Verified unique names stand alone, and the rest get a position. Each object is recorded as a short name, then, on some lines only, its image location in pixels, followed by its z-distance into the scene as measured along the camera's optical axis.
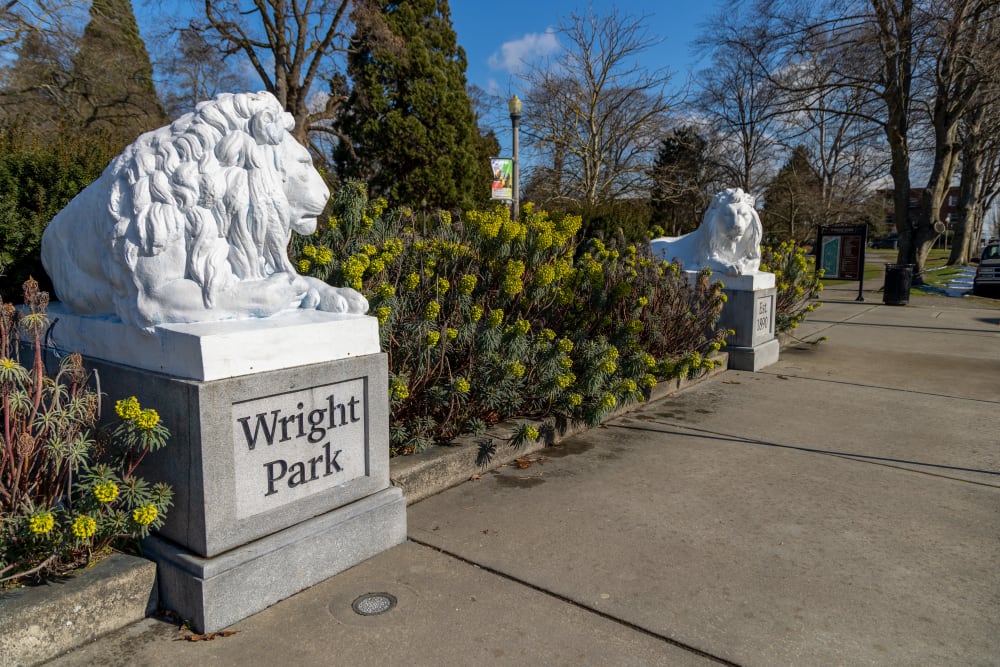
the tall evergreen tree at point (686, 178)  32.25
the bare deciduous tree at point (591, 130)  24.55
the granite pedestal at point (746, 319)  7.72
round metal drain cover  2.69
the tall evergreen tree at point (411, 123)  18.17
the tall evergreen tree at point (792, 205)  34.28
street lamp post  15.37
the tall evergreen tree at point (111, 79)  19.13
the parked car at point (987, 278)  18.77
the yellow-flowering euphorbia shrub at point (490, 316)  4.24
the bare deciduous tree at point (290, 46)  20.06
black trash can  15.52
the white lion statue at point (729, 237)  7.66
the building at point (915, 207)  21.97
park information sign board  16.67
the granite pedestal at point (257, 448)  2.54
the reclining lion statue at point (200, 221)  2.74
